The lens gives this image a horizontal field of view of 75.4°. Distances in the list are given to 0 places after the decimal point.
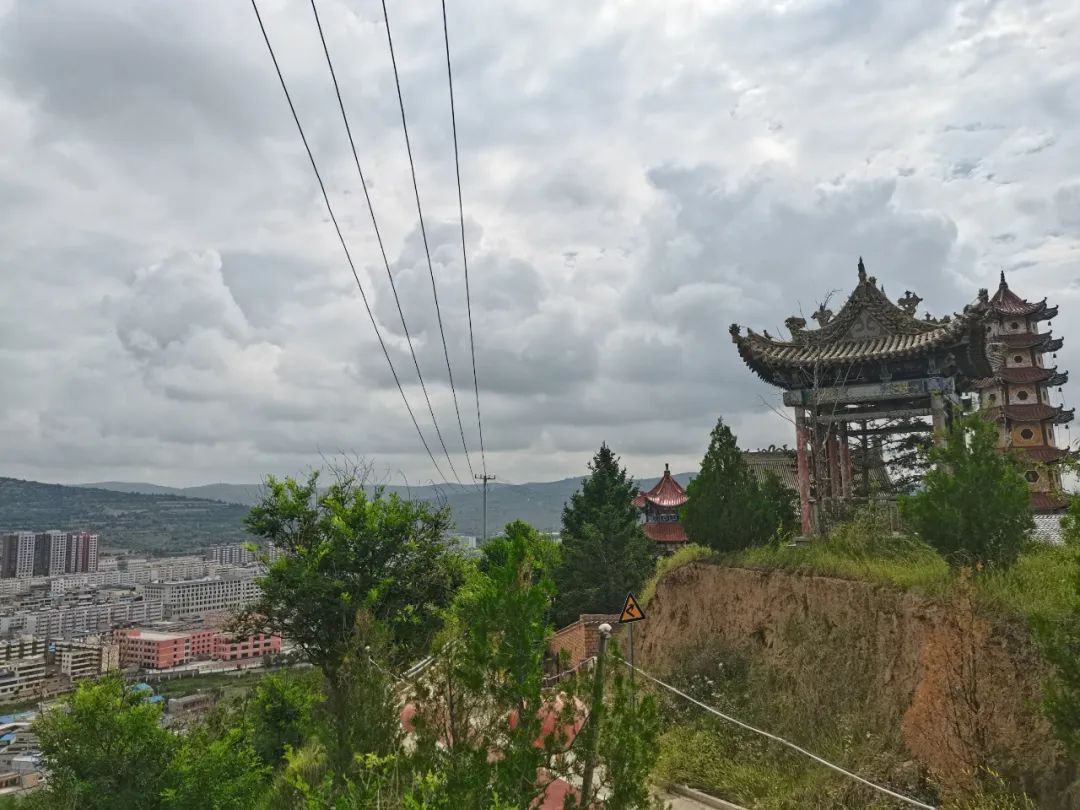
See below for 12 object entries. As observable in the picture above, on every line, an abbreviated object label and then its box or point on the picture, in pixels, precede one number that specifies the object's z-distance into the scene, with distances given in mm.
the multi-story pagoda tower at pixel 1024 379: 30812
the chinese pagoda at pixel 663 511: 32312
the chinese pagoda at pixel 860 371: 14977
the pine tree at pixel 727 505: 14203
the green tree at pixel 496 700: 4668
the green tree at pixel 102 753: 14789
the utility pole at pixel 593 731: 4902
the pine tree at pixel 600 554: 24328
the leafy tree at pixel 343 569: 14289
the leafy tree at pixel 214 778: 14859
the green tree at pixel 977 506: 9445
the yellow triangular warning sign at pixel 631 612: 8680
